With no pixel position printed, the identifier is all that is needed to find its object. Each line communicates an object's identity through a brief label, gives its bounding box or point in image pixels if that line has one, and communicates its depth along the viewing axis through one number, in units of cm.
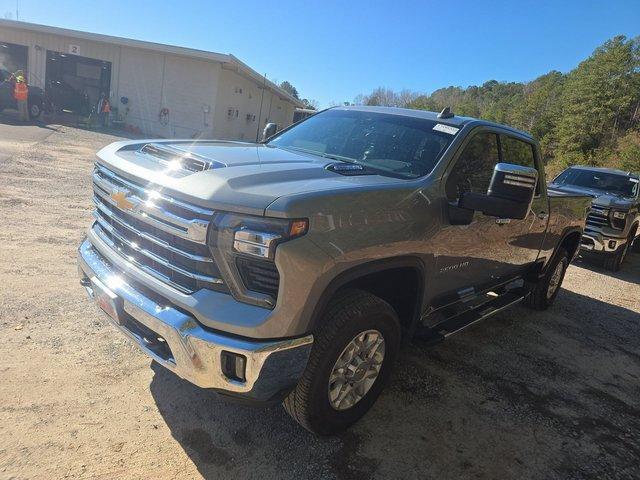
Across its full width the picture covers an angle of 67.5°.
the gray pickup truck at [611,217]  852
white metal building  2280
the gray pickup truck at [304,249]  224
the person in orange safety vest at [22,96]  1730
